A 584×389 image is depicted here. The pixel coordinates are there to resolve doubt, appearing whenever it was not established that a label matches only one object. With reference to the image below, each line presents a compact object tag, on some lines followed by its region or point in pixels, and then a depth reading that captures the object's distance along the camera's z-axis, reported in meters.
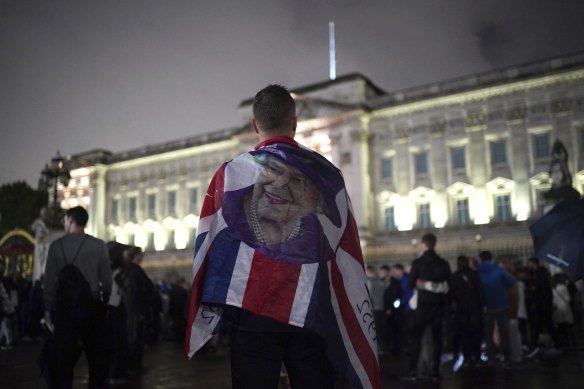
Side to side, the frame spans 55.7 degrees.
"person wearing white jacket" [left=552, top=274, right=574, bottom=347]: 11.53
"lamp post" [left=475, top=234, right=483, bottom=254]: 32.36
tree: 51.22
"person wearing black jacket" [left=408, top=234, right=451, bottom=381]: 7.52
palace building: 32.62
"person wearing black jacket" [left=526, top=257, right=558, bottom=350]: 11.11
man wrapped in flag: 2.18
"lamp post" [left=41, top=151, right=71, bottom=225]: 17.99
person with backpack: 4.65
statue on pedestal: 15.59
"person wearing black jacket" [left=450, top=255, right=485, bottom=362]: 9.09
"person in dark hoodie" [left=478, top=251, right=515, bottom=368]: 9.23
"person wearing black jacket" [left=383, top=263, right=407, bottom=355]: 11.77
